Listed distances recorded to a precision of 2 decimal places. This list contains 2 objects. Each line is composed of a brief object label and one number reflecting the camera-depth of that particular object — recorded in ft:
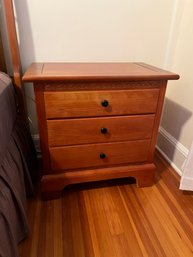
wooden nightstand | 2.89
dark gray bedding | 2.25
